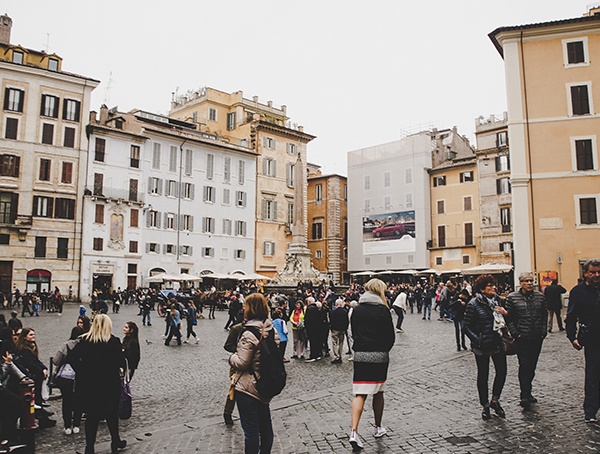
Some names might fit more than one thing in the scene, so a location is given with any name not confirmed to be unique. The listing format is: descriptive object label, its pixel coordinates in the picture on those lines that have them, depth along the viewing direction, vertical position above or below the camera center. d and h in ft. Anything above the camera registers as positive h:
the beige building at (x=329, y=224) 197.06 +20.89
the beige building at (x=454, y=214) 166.91 +20.74
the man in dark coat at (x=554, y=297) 52.01 -1.57
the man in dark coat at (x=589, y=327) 20.24 -1.72
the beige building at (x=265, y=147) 176.55 +44.46
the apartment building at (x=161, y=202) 136.77 +21.83
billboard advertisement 177.88 +16.03
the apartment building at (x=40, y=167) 123.54 +26.77
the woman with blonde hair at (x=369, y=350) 18.62 -2.37
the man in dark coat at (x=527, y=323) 22.30 -1.71
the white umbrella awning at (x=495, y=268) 113.29 +2.72
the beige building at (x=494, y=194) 157.69 +25.28
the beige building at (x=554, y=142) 91.50 +23.74
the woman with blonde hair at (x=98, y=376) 18.74 -3.29
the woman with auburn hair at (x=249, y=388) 15.33 -2.99
